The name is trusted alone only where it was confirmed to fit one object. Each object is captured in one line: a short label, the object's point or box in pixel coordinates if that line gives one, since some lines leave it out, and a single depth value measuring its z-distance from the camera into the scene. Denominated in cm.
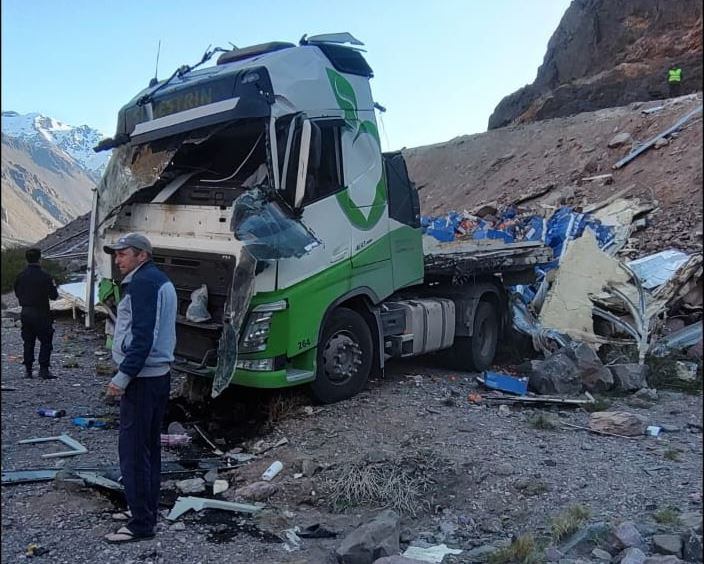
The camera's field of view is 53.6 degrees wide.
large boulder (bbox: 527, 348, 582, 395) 729
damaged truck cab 545
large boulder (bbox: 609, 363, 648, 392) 743
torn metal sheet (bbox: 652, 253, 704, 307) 1009
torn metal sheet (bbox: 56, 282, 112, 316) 1112
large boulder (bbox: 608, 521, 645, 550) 350
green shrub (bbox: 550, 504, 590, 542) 378
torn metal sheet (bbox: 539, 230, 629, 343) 933
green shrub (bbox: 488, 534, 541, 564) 343
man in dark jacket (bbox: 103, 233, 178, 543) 382
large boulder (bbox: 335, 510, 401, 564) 353
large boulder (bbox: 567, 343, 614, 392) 738
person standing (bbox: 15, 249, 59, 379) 670
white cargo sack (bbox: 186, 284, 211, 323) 562
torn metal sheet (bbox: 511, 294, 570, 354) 899
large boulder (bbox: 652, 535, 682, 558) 335
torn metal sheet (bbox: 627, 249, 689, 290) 1053
